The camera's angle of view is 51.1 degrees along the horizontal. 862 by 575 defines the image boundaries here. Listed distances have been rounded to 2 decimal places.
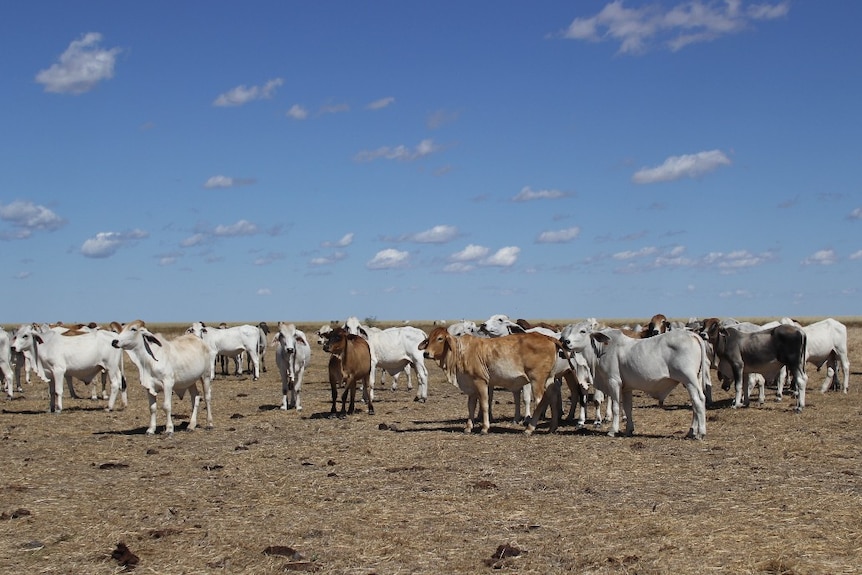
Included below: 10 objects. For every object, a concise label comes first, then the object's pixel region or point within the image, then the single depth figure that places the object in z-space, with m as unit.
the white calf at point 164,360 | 17.19
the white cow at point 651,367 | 15.72
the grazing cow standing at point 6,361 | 26.22
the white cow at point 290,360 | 22.02
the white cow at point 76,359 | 22.12
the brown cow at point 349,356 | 20.12
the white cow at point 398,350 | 25.11
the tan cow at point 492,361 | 16.66
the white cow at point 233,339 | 34.78
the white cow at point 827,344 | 23.75
